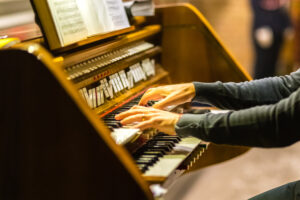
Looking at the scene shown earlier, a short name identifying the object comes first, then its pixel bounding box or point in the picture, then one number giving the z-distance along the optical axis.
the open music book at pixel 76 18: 1.53
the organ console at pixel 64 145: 1.14
